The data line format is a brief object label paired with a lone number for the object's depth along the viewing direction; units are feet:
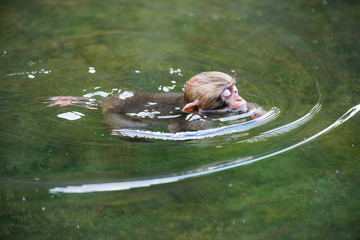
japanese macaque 19.65
